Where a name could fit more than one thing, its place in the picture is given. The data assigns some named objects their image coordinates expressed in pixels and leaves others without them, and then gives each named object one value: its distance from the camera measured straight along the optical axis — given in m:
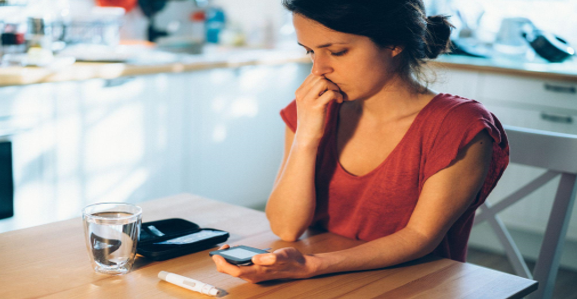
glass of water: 0.84
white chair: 1.18
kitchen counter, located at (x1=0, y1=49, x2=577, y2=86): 2.14
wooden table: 0.80
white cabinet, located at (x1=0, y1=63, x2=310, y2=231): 2.22
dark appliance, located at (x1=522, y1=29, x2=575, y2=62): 2.90
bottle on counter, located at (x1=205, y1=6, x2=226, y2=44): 3.58
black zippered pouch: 0.92
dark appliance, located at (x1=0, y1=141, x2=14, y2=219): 1.61
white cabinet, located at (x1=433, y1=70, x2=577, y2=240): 2.71
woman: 1.05
